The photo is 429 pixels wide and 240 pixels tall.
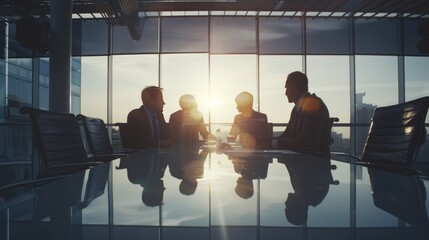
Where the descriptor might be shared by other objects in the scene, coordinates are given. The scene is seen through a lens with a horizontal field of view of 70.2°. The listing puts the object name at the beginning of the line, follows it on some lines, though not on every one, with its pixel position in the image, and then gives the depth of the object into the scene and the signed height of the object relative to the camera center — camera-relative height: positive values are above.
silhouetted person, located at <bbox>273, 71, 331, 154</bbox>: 2.34 +0.03
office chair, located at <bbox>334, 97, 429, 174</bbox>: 1.66 -0.06
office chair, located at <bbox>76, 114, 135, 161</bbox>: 2.49 -0.14
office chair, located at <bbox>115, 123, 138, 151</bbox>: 3.39 -0.15
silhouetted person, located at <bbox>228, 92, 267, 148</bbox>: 2.30 -0.05
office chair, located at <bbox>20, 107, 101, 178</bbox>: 1.59 -0.11
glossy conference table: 0.39 -0.14
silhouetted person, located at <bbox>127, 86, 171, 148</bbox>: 3.29 +0.00
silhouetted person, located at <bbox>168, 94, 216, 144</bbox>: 4.03 +0.09
